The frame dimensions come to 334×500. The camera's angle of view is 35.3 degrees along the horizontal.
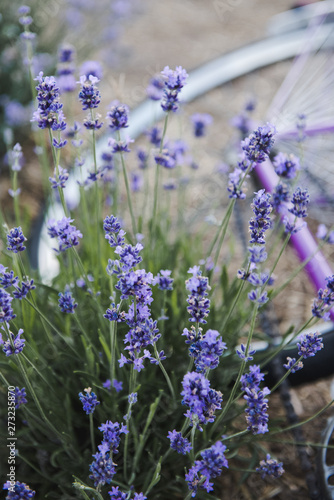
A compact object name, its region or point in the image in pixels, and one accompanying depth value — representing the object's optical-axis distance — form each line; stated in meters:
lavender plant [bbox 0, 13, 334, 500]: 0.96
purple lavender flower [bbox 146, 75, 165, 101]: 1.65
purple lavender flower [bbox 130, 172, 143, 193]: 1.99
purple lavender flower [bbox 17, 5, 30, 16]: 1.50
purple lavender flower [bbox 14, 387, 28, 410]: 1.16
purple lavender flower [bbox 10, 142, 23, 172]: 1.29
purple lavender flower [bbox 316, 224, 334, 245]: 1.39
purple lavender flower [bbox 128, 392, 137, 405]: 1.05
